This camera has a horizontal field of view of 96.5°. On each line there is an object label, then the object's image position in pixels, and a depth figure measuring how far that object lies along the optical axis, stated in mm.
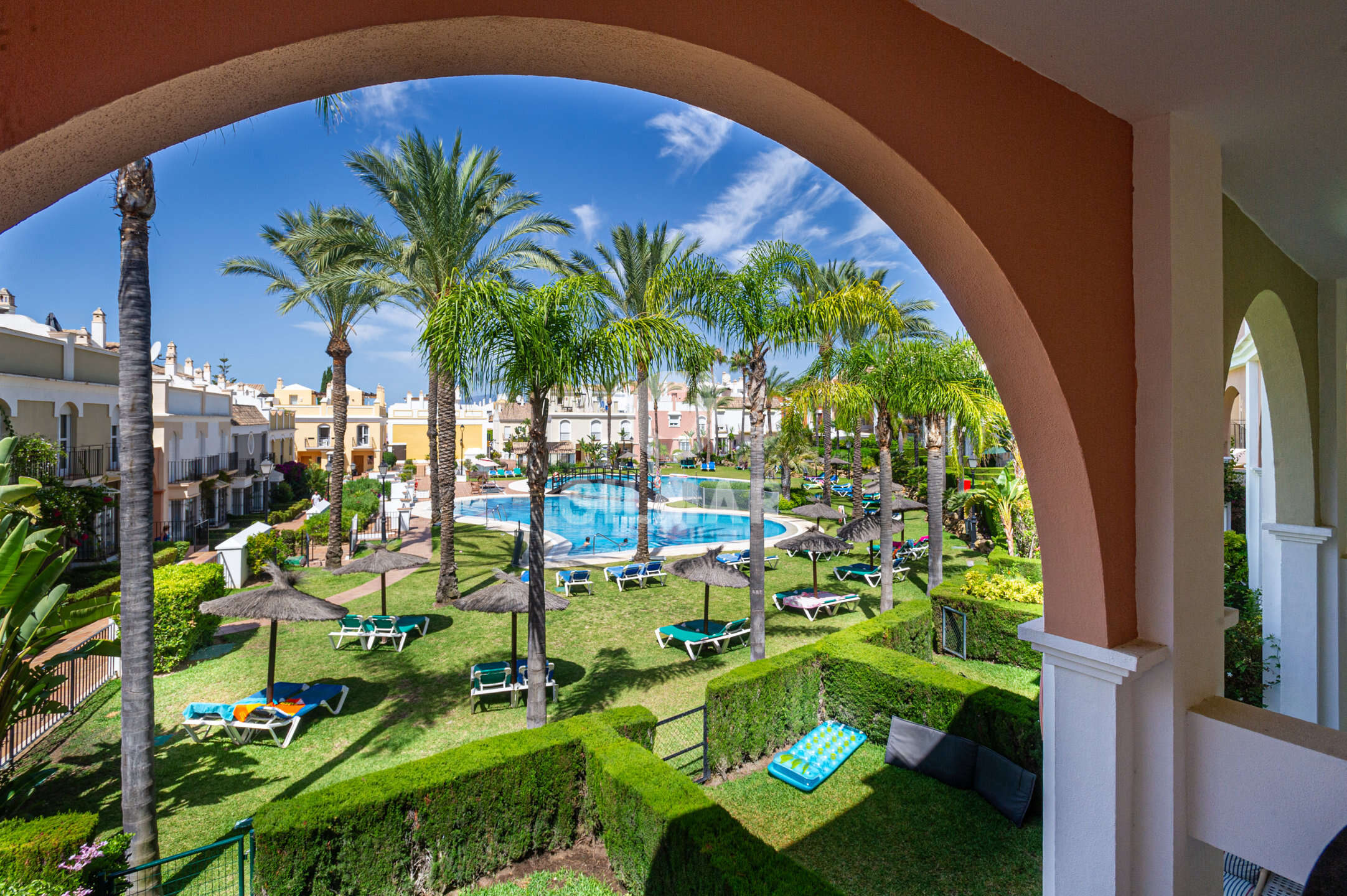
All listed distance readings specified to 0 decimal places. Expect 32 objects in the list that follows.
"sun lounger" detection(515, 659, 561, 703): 10148
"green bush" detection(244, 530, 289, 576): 17828
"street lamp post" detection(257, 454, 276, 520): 34281
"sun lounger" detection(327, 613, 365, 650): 12797
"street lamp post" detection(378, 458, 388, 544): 22859
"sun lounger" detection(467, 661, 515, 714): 9820
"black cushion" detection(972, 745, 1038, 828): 7066
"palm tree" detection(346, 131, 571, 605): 14969
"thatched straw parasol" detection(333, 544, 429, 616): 13477
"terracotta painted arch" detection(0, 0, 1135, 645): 1349
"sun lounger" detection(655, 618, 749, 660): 12234
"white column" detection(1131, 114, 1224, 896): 2941
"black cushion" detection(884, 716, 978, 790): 7766
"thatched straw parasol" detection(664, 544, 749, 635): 11977
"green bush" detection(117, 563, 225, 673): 11453
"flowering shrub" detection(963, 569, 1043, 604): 12531
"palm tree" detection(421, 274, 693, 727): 7711
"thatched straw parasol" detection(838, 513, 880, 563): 16844
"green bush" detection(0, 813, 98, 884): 4641
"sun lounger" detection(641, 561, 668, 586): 17891
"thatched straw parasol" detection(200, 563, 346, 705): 9156
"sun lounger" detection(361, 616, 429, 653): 12641
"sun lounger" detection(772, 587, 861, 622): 14875
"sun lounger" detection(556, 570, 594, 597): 16625
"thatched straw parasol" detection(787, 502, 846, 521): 20109
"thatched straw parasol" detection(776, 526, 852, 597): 15492
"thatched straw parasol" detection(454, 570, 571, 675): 9445
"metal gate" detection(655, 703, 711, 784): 8141
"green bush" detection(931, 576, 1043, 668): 11680
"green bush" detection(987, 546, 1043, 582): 15062
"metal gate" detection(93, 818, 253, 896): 5477
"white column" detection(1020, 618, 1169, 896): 2844
